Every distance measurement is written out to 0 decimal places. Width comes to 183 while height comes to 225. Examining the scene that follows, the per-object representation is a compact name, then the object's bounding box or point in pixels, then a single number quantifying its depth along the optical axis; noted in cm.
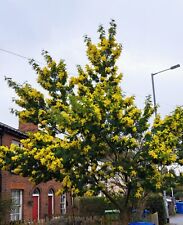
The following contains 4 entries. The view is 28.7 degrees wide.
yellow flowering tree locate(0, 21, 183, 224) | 1113
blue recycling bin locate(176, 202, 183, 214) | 4156
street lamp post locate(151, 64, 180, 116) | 2269
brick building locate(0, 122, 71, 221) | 2180
